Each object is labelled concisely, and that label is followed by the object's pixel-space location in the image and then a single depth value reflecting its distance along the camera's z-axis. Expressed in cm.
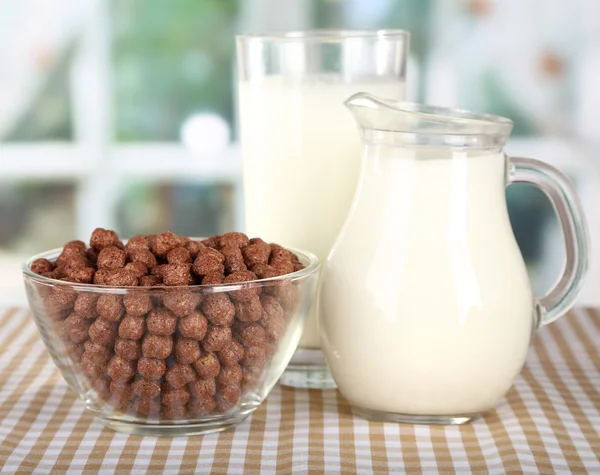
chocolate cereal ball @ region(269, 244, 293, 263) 58
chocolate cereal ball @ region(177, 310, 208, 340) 53
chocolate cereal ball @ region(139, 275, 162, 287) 54
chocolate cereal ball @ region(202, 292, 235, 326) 53
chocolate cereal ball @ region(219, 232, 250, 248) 57
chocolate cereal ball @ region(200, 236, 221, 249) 58
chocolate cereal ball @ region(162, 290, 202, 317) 52
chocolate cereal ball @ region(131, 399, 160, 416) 55
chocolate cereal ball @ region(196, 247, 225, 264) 55
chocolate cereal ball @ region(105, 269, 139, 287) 53
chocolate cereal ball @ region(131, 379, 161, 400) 54
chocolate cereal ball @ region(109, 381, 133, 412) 54
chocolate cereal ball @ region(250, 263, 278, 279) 55
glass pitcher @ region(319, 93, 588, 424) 56
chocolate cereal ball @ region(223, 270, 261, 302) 54
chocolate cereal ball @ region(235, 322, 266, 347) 54
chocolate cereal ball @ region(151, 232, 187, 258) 56
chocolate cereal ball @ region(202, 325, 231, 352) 53
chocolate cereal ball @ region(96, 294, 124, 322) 53
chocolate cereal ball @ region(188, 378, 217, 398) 54
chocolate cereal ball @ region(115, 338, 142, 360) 53
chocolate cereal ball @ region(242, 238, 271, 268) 56
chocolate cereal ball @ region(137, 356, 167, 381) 53
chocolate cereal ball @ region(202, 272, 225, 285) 54
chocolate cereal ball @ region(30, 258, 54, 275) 57
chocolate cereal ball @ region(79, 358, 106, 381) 54
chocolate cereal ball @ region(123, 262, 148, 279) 54
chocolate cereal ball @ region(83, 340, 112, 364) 54
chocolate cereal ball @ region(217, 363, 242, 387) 54
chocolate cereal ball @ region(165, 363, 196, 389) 54
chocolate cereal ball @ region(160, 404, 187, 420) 55
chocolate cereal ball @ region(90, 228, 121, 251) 57
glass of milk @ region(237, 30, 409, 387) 64
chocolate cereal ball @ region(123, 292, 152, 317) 52
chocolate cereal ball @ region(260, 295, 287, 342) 55
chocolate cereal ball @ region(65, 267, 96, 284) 55
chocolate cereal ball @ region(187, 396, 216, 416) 55
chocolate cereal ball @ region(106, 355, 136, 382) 54
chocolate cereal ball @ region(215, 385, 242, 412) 55
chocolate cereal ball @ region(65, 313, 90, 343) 54
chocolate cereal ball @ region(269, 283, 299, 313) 55
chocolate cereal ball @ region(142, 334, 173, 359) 53
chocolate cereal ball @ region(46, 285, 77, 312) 54
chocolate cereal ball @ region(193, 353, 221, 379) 53
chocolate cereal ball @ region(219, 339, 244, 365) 54
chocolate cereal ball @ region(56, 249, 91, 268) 55
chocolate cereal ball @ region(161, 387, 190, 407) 54
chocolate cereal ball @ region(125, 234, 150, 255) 56
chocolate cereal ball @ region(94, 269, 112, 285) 54
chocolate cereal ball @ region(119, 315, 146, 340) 53
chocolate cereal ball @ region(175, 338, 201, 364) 53
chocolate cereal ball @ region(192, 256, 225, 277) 54
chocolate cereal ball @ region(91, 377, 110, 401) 55
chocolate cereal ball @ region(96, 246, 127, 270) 55
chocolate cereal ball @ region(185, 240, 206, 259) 56
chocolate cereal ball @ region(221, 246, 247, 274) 55
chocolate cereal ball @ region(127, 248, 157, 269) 55
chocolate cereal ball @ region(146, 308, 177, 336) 53
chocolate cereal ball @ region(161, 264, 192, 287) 54
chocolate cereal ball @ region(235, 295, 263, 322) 54
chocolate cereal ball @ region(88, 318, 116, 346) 53
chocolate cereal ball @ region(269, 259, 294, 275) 56
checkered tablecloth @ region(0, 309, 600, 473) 52
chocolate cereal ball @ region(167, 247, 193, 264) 55
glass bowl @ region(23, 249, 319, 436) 53
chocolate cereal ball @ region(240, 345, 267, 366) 55
